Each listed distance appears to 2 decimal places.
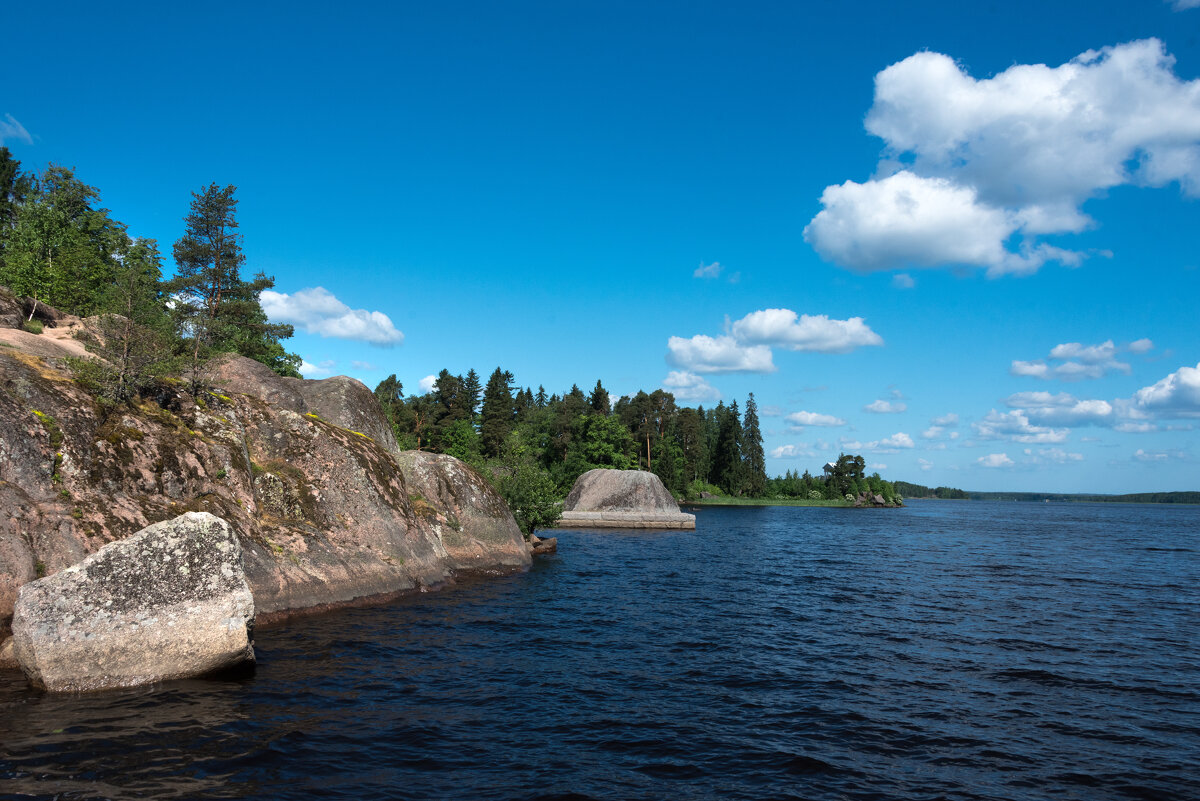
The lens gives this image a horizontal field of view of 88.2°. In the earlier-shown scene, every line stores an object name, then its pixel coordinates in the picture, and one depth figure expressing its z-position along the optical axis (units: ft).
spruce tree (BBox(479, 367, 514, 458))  325.21
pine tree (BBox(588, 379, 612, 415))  365.40
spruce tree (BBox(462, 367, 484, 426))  374.02
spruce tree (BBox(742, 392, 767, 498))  447.01
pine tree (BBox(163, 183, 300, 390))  123.34
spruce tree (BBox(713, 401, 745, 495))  444.14
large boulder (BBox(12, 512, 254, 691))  38.29
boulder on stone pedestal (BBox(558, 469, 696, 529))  218.18
